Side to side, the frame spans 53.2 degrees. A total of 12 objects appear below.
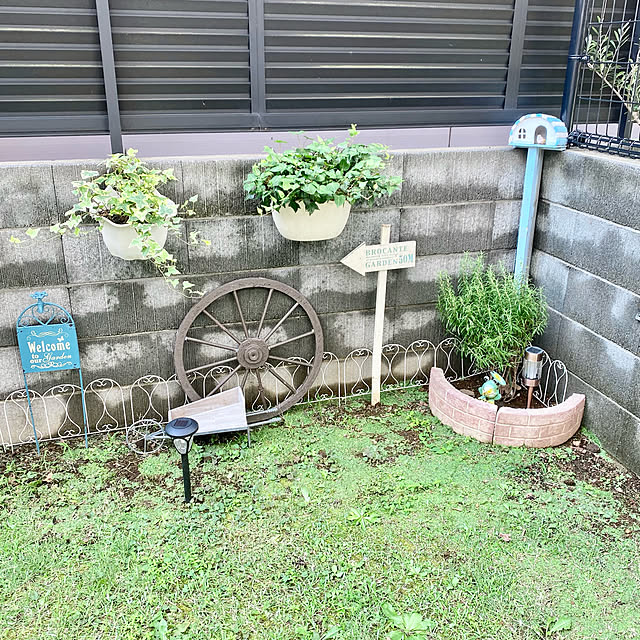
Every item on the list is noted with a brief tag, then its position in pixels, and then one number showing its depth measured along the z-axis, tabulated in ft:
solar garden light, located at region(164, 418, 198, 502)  9.96
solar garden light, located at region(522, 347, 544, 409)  12.69
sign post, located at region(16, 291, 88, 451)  11.39
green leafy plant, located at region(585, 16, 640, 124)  12.66
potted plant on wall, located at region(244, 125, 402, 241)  10.83
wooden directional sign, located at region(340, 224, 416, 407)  12.65
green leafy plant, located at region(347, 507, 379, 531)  10.28
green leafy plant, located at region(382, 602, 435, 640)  8.36
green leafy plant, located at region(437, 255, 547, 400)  12.69
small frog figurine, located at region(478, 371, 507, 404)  12.68
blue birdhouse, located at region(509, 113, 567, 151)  12.71
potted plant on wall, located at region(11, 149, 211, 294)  10.17
